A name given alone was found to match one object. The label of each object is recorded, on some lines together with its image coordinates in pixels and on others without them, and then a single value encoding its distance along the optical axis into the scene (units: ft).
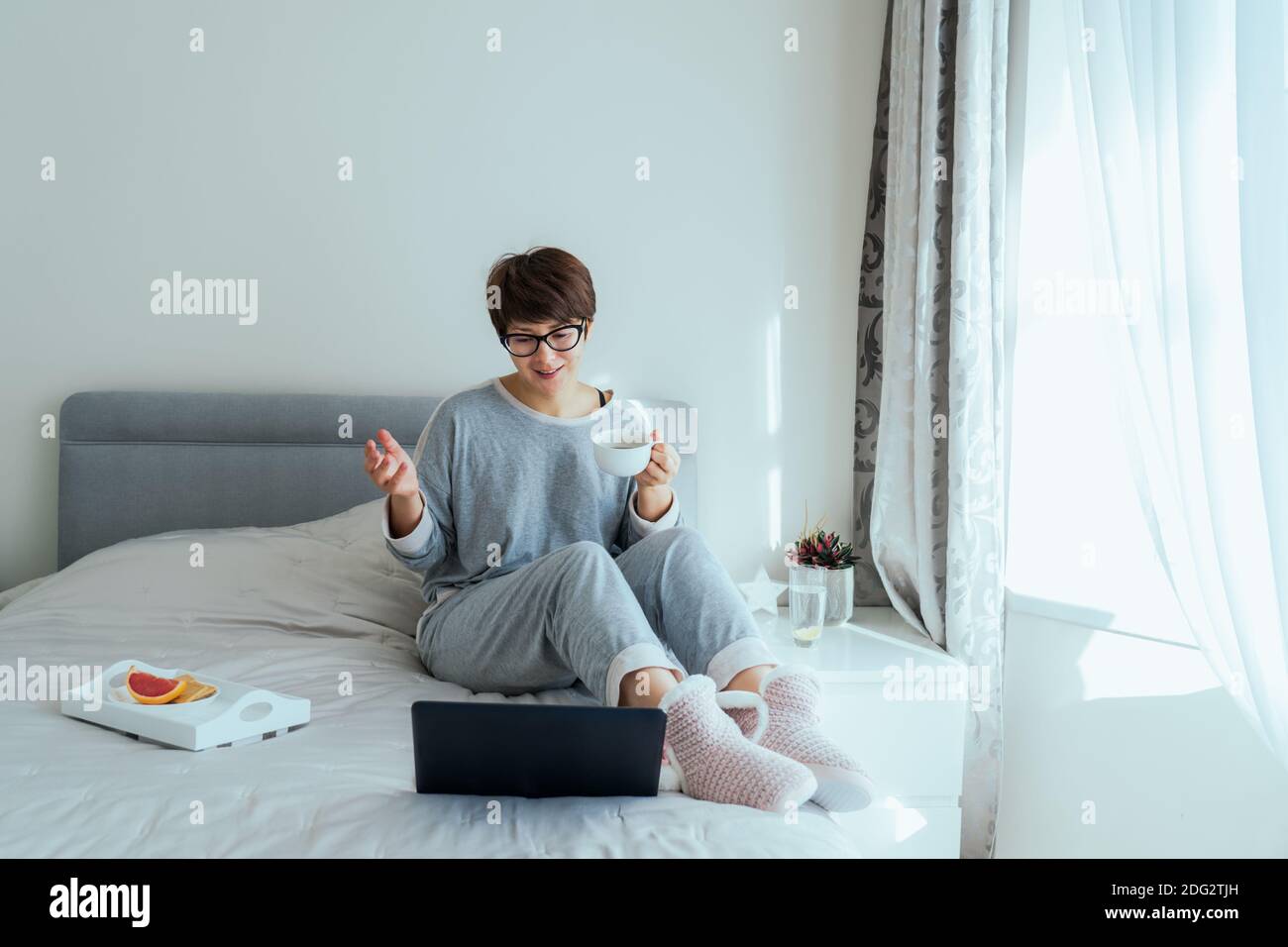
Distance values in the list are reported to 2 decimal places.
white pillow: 6.75
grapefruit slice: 4.97
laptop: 3.93
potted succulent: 7.75
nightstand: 6.81
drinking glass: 7.39
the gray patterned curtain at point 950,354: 7.13
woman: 4.35
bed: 3.80
